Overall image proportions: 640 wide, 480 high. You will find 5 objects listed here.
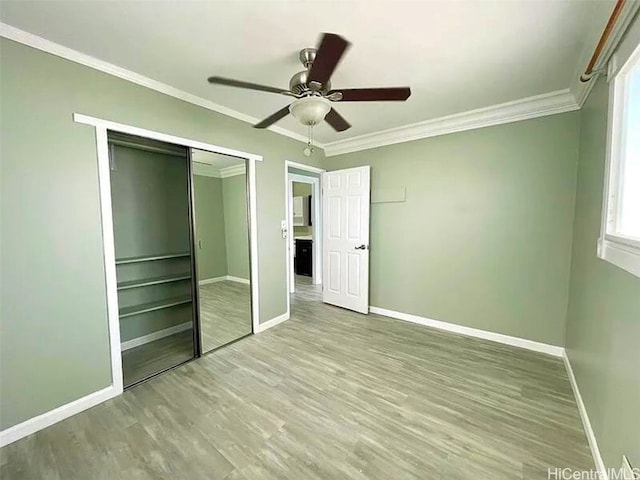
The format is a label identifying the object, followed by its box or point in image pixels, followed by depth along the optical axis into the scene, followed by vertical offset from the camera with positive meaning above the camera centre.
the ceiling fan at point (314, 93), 1.65 +0.84
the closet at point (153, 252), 2.75 -0.32
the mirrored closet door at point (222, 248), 2.88 -0.29
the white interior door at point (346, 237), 3.81 -0.22
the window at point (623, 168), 1.30 +0.28
